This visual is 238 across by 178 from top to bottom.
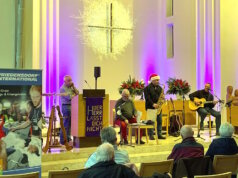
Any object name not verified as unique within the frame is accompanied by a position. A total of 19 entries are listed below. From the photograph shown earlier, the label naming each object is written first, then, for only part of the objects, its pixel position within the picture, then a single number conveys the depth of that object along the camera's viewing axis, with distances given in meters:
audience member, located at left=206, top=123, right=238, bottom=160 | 5.08
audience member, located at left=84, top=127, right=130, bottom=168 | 4.16
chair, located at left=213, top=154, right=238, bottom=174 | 4.66
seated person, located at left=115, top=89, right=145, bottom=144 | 7.95
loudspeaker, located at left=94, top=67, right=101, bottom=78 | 8.35
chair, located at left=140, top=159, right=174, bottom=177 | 4.28
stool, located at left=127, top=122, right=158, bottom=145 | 7.82
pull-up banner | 4.50
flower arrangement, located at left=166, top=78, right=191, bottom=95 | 10.75
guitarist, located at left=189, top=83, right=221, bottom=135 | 9.38
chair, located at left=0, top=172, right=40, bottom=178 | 3.57
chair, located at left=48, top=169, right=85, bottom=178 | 3.78
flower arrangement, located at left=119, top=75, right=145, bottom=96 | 10.25
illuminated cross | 11.79
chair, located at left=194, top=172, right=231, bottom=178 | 3.67
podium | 7.53
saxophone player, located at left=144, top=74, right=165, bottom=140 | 8.48
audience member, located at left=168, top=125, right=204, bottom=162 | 4.75
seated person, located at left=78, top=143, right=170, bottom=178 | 3.27
